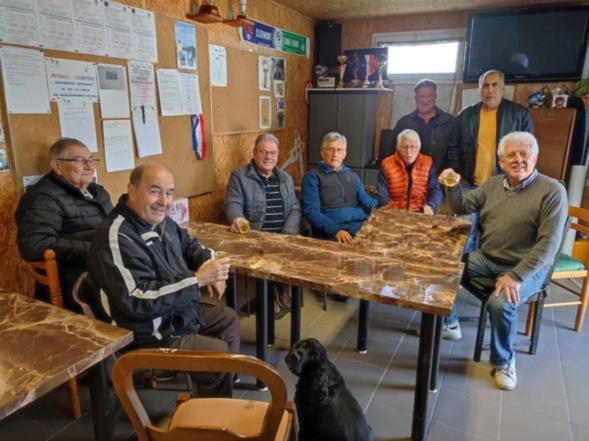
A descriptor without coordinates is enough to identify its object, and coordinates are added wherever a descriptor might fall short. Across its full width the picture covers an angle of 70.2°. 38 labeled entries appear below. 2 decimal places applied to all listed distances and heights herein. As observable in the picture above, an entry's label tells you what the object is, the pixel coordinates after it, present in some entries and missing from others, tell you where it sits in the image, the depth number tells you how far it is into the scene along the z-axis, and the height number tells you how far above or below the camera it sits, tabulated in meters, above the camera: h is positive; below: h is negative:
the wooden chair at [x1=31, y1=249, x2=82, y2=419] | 1.79 -0.73
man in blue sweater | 3.08 -0.58
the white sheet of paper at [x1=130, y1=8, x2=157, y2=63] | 2.70 +0.50
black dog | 1.43 -0.97
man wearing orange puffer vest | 3.08 -0.47
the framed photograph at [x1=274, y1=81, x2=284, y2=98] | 4.28 +0.26
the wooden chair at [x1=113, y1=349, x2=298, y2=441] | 0.97 -0.72
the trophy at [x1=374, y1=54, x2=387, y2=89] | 4.59 +0.55
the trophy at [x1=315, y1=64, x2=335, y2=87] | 4.75 +0.43
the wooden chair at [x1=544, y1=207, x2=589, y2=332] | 2.66 -0.94
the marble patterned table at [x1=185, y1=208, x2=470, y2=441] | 1.63 -0.65
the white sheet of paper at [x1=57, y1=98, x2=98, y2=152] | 2.36 -0.05
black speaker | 4.77 +0.82
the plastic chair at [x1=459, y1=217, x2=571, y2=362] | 2.34 -1.00
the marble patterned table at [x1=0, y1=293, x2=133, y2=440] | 1.00 -0.62
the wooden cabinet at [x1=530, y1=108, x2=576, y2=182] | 3.75 -0.16
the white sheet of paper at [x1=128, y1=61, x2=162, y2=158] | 2.75 +0.03
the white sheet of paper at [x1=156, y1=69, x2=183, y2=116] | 2.94 +0.15
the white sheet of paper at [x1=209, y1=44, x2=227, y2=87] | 3.39 +0.39
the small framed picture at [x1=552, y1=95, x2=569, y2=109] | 3.83 +0.16
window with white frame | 4.42 +0.67
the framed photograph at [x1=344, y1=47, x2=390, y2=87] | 4.63 +0.54
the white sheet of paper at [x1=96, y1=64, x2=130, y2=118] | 2.54 +0.13
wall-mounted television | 3.79 +0.69
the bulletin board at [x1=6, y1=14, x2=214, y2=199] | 2.21 -0.16
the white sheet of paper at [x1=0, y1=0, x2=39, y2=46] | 2.06 +0.43
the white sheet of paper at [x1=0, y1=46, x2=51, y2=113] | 2.09 +0.16
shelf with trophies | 4.56 +0.07
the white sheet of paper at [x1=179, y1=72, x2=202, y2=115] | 3.13 +0.15
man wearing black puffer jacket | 2.03 -0.51
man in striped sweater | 2.96 -0.58
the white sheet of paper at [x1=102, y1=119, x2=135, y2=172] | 2.62 -0.20
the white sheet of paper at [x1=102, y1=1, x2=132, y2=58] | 2.54 +0.50
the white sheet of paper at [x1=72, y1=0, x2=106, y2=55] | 2.38 +0.48
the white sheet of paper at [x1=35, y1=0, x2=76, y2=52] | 2.21 +0.46
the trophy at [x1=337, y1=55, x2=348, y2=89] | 4.70 +0.54
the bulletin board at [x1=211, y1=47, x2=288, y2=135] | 3.55 +0.15
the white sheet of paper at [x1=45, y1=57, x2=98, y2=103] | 2.28 +0.18
